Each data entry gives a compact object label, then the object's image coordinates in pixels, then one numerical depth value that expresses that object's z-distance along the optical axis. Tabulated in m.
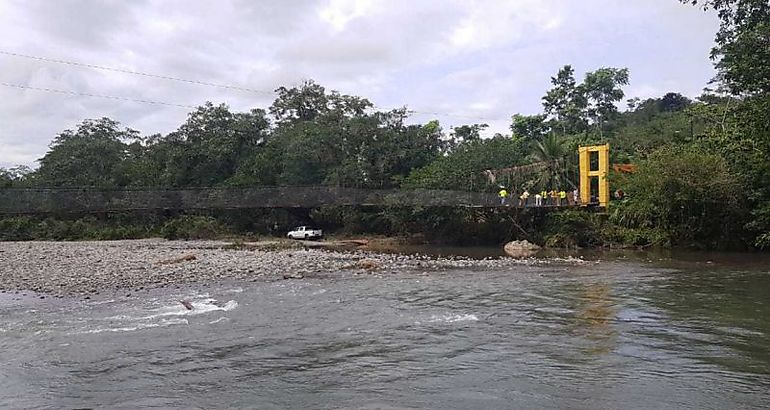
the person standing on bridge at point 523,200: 27.61
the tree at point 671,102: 53.81
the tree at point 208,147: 40.28
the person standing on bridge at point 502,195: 28.08
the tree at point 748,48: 14.76
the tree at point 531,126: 44.09
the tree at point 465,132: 41.28
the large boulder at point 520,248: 25.27
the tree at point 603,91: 45.47
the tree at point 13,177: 40.62
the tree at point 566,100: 44.97
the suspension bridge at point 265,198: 27.16
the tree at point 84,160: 40.62
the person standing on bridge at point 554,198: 28.14
